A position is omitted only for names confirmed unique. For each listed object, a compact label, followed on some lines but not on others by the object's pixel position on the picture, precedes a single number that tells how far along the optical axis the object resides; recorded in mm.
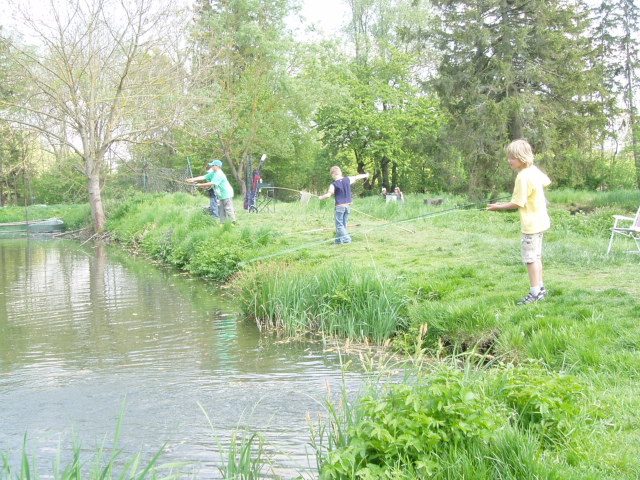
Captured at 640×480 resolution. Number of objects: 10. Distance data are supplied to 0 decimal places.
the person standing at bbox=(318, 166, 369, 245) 12625
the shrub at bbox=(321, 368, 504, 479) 3426
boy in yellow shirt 6867
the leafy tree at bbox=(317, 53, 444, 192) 40438
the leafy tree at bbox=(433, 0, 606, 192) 22891
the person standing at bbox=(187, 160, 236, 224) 16625
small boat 30141
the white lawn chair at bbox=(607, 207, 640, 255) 9156
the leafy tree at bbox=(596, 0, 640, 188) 32750
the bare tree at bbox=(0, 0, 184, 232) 22156
